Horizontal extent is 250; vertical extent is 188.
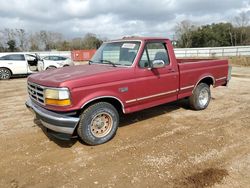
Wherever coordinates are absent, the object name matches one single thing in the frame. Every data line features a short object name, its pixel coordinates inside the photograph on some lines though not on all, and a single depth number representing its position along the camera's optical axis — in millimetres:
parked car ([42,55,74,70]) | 12537
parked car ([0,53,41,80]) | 11376
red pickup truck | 3206
